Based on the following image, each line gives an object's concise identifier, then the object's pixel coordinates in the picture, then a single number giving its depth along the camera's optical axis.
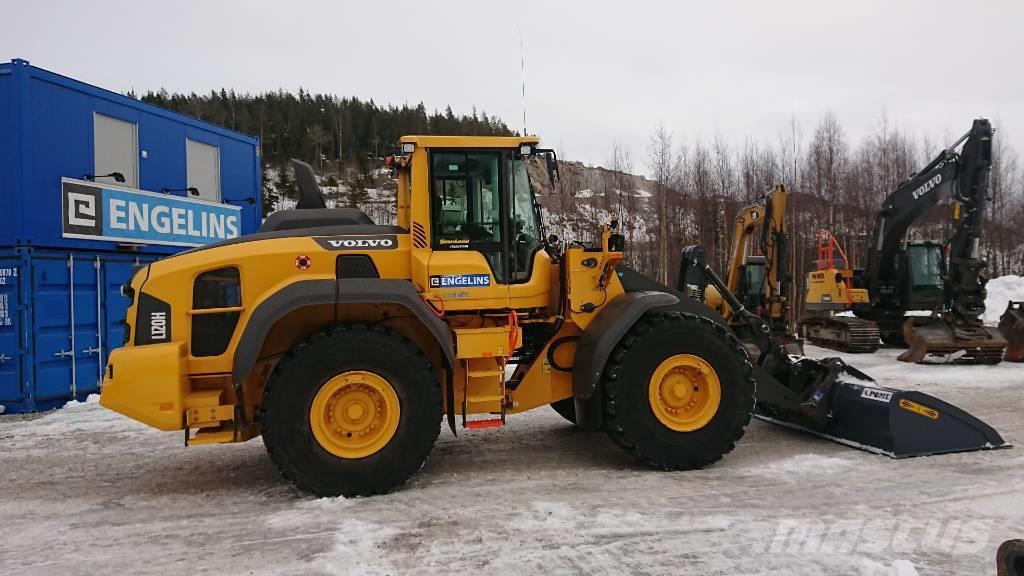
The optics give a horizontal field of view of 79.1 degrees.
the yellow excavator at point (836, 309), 13.89
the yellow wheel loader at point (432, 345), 4.52
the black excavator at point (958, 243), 11.59
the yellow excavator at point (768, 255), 11.73
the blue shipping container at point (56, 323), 8.37
